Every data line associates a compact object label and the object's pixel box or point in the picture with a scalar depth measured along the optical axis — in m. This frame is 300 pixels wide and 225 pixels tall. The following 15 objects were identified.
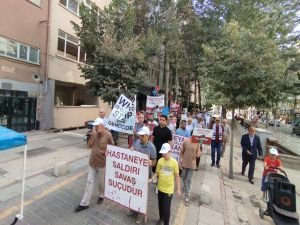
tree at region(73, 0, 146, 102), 12.12
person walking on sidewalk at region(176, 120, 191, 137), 7.72
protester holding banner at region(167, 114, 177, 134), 10.15
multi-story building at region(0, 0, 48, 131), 12.45
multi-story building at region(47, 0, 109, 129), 15.10
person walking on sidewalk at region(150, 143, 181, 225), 4.48
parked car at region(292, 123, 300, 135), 27.99
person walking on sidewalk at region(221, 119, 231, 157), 9.65
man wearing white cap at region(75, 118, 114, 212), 4.96
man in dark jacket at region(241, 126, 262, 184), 8.38
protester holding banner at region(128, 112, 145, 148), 7.17
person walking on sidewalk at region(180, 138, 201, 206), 5.96
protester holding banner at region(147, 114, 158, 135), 9.14
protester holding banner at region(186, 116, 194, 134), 9.15
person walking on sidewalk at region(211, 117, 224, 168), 9.37
